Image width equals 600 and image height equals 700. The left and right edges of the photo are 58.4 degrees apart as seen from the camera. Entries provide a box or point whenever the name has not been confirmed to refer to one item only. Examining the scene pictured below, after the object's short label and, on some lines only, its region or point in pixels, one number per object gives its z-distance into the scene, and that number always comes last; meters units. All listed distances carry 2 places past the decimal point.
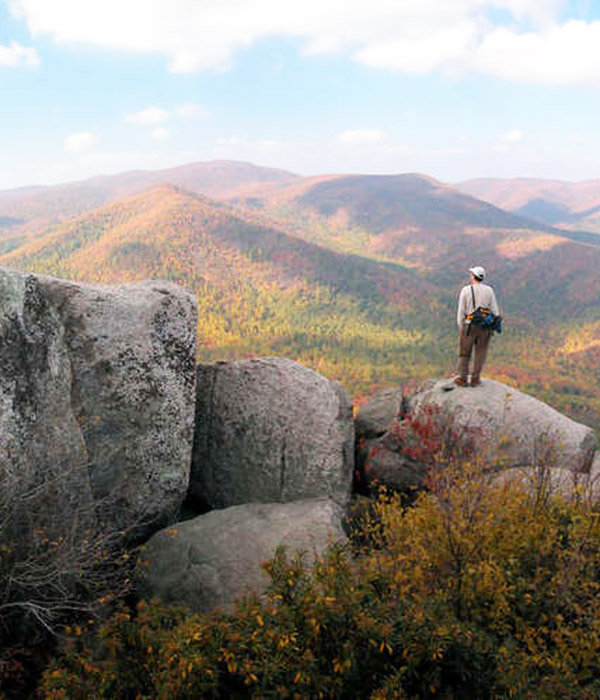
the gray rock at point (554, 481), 7.14
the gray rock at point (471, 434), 11.16
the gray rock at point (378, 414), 12.76
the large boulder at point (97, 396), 7.28
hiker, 11.50
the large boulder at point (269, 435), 10.38
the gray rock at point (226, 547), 7.53
